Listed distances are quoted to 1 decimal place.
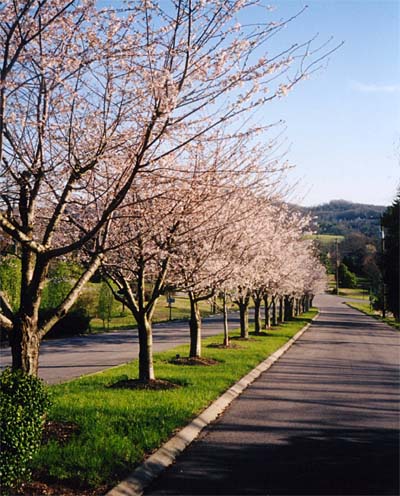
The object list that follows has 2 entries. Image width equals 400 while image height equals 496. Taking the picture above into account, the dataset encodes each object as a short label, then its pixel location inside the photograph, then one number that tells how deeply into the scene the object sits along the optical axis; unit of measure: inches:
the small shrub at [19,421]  205.0
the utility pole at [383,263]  1801.4
